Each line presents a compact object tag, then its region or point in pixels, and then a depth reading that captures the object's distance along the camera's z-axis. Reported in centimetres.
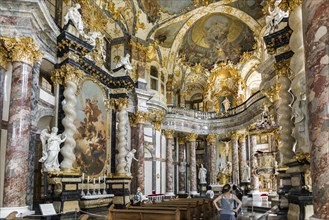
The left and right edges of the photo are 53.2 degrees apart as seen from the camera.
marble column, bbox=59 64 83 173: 1273
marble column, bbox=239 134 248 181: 2812
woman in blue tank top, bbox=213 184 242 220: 654
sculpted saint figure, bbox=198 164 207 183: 2834
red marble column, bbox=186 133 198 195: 2807
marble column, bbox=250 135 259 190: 2572
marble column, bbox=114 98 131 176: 1778
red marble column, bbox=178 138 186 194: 2952
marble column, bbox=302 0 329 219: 487
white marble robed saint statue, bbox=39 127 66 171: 1173
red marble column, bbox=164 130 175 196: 2533
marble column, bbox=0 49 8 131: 1053
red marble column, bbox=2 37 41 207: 1003
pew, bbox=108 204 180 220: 779
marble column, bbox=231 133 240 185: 2767
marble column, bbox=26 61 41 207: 1115
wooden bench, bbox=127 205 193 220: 968
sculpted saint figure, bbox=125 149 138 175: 1786
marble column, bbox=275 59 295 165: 1089
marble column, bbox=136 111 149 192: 1998
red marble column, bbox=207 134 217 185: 2861
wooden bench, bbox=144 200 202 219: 1077
